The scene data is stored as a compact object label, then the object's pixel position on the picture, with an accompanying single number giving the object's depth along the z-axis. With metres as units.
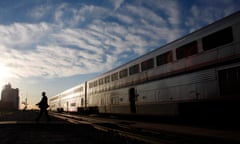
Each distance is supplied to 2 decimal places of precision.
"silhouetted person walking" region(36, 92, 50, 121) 13.62
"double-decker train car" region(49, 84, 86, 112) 31.55
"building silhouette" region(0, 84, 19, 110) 187.62
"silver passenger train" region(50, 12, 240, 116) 9.29
